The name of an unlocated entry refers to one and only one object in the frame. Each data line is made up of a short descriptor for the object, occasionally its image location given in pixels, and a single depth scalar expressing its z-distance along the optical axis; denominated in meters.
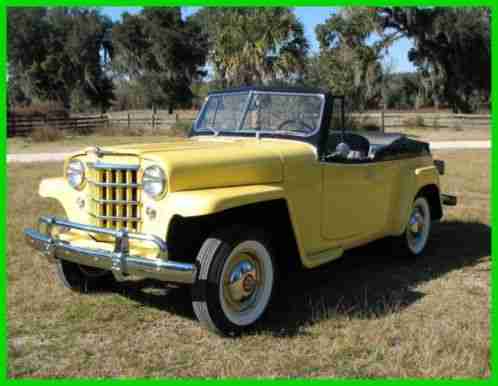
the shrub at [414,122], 30.06
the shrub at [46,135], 23.58
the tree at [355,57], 31.61
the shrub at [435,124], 29.99
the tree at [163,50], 44.09
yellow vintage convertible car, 3.75
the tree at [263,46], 23.31
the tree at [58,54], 42.62
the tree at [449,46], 33.53
